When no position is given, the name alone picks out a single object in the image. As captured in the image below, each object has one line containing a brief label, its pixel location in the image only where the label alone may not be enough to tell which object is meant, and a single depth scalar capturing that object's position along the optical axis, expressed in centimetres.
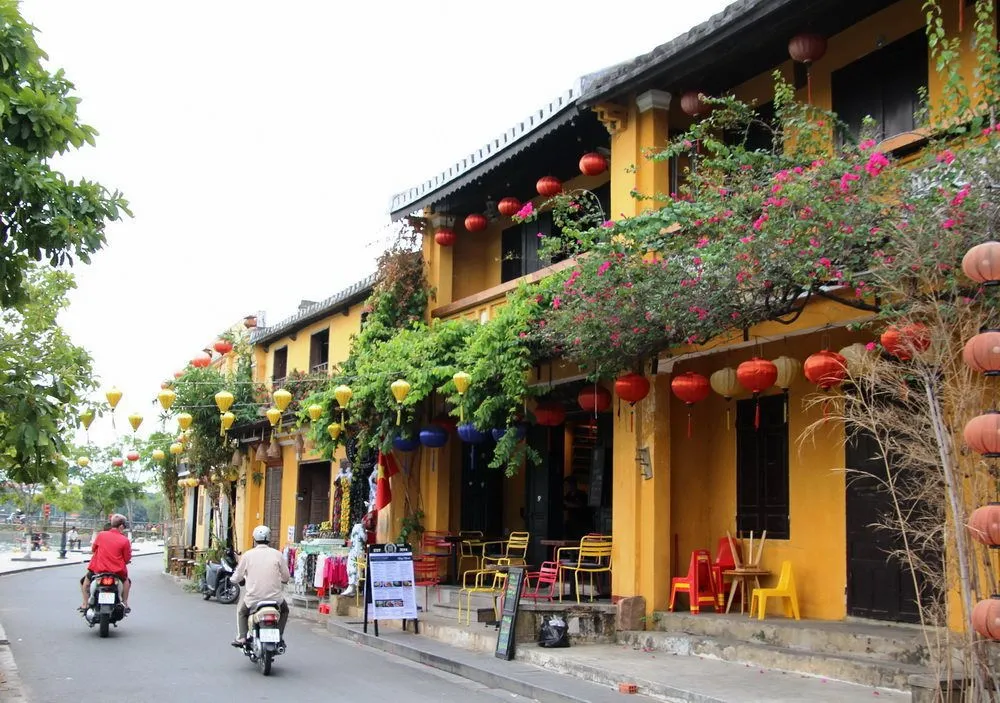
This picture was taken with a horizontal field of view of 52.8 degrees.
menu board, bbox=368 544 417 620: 1418
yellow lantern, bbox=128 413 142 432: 1761
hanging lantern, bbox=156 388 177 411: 1579
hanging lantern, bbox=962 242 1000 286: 695
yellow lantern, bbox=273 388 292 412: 1728
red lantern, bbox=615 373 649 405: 1252
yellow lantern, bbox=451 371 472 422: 1386
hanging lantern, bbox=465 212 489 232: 1784
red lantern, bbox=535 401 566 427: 1547
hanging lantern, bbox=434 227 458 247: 1838
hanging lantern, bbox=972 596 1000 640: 686
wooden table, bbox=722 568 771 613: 1245
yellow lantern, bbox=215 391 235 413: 1780
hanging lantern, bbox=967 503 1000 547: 684
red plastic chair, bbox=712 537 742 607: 1297
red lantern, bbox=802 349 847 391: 988
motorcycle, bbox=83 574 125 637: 1414
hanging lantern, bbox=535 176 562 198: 1559
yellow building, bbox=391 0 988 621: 1117
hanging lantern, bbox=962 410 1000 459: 680
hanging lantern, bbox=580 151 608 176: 1416
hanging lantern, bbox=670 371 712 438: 1200
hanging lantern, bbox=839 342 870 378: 843
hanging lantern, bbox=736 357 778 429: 1079
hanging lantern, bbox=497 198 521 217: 1675
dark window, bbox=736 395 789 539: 1294
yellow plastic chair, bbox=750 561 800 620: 1194
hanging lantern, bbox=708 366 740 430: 1198
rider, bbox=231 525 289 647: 1142
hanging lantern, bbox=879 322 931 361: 785
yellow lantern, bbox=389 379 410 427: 1526
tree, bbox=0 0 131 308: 742
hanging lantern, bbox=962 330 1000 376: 689
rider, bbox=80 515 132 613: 1421
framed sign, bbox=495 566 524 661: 1229
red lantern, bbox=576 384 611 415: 1412
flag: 1859
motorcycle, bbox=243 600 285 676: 1111
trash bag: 1234
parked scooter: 2166
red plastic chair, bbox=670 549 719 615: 1257
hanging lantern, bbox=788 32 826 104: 1102
